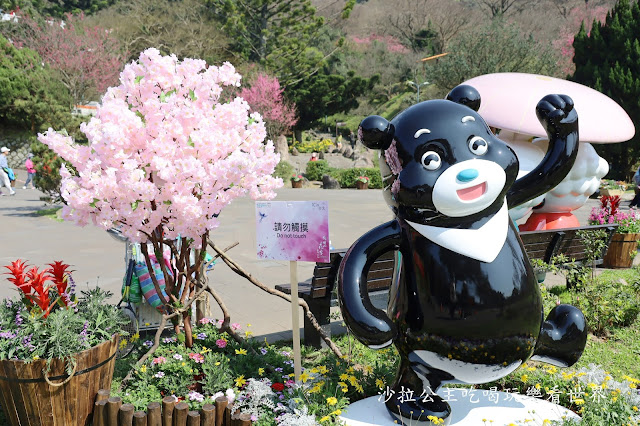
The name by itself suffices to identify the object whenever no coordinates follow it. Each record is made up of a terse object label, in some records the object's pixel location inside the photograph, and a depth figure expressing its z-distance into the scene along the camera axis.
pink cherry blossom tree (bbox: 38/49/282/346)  2.50
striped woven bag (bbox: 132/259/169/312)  3.76
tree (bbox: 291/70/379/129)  29.98
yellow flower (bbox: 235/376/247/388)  2.81
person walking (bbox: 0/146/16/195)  15.48
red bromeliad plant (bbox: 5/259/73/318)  2.52
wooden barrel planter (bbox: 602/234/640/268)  6.71
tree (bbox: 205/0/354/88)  27.36
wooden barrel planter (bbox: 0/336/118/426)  2.38
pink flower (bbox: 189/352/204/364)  2.96
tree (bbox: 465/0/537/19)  40.47
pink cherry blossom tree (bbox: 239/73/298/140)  26.14
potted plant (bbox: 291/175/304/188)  21.92
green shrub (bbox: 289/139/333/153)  31.91
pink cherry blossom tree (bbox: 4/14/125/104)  21.83
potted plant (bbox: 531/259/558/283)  4.75
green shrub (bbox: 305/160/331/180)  23.72
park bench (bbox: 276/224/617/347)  3.80
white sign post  2.79
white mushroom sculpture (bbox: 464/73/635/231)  4.52
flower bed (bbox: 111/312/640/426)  2.57
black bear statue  2.26
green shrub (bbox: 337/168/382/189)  21.83
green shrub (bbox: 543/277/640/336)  4.34
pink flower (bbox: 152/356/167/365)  2.93
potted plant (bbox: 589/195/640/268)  6.72
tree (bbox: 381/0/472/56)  39.78
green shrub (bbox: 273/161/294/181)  21.72
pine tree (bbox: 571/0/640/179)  18.95
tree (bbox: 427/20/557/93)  23.98
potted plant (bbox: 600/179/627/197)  16.53
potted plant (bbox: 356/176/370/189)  21.25
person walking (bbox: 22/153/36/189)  17.02
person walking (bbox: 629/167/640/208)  12.17
